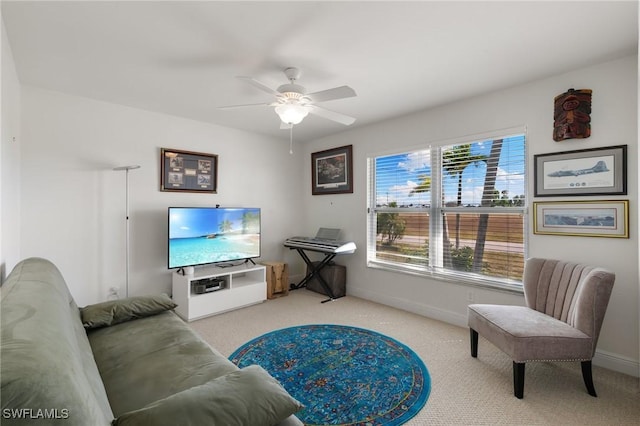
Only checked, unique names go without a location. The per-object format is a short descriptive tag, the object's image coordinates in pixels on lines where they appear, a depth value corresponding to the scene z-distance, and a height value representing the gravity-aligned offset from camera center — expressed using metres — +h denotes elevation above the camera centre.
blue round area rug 1.89 -1.25
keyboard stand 4.25 -0.90
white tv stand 3.40 -0.96
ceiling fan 2.20 +0.90
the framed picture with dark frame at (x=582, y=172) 2.34 +0.34
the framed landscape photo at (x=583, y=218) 2.33 -0.05
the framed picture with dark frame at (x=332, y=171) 4.42 +0.67
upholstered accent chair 1.98 -0.80
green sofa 0.63 -0.61
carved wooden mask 2.44 +0.83
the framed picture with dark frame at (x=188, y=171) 3.65 +0.55
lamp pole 3.38 -0.21
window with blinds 2.97 +0.03
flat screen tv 3.48 -0.27
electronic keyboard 4.02 -0.45
